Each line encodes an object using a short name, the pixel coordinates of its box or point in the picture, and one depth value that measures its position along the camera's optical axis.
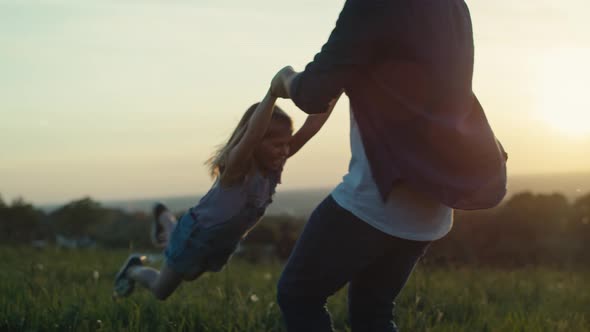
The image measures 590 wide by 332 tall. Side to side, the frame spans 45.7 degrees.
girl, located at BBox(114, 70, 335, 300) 2.89
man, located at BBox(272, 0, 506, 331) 2.10
